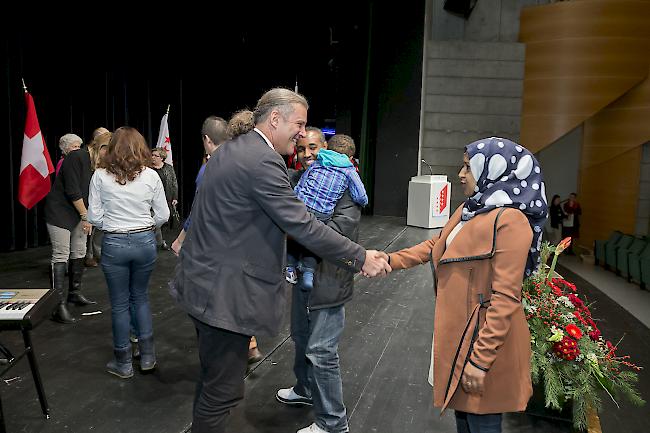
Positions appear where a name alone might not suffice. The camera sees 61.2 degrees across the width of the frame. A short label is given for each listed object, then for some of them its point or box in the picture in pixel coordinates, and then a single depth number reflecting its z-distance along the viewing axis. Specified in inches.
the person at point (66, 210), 150.3
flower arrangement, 93.9
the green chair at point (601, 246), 420.0
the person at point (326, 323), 82.2
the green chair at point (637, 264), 341.2
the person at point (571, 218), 479.2
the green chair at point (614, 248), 392.9
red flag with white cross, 185.8
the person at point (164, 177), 242.5
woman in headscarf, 59.6
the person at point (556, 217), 492.1
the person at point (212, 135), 98.8
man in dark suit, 63.9
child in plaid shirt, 80.7
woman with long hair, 104.2
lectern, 338.0
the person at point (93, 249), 217.6
